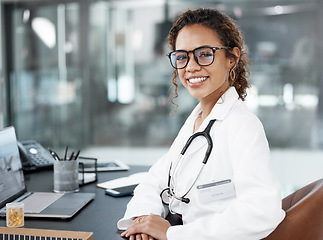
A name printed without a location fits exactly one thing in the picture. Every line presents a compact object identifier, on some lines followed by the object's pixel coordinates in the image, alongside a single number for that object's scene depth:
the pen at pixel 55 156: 1.73
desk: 1.31
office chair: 1.23
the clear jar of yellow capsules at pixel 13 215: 1.33
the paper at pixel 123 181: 1.83
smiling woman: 1.11
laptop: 1.45
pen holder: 1.71
